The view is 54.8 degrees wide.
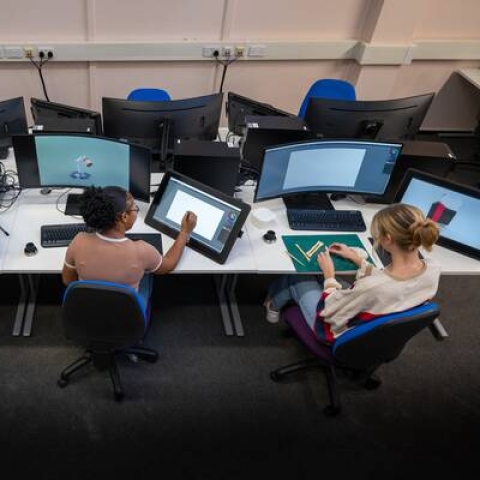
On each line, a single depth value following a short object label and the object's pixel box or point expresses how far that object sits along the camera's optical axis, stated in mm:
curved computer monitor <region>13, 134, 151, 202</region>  2133
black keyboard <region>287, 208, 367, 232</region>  2387
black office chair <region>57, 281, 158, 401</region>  1652
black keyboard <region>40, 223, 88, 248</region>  2100
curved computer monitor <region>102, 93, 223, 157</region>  2359
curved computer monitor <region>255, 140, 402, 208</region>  2256
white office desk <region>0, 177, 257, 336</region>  2014
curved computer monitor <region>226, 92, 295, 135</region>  2605
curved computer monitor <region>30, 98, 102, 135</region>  2252
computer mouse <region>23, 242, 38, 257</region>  2037
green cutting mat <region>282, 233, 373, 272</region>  2166
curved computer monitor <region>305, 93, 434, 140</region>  2533
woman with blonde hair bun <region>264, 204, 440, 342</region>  1742
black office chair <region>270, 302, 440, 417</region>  1710
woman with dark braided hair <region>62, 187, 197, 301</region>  1687
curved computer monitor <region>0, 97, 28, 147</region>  2330
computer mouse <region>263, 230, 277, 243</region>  2270
